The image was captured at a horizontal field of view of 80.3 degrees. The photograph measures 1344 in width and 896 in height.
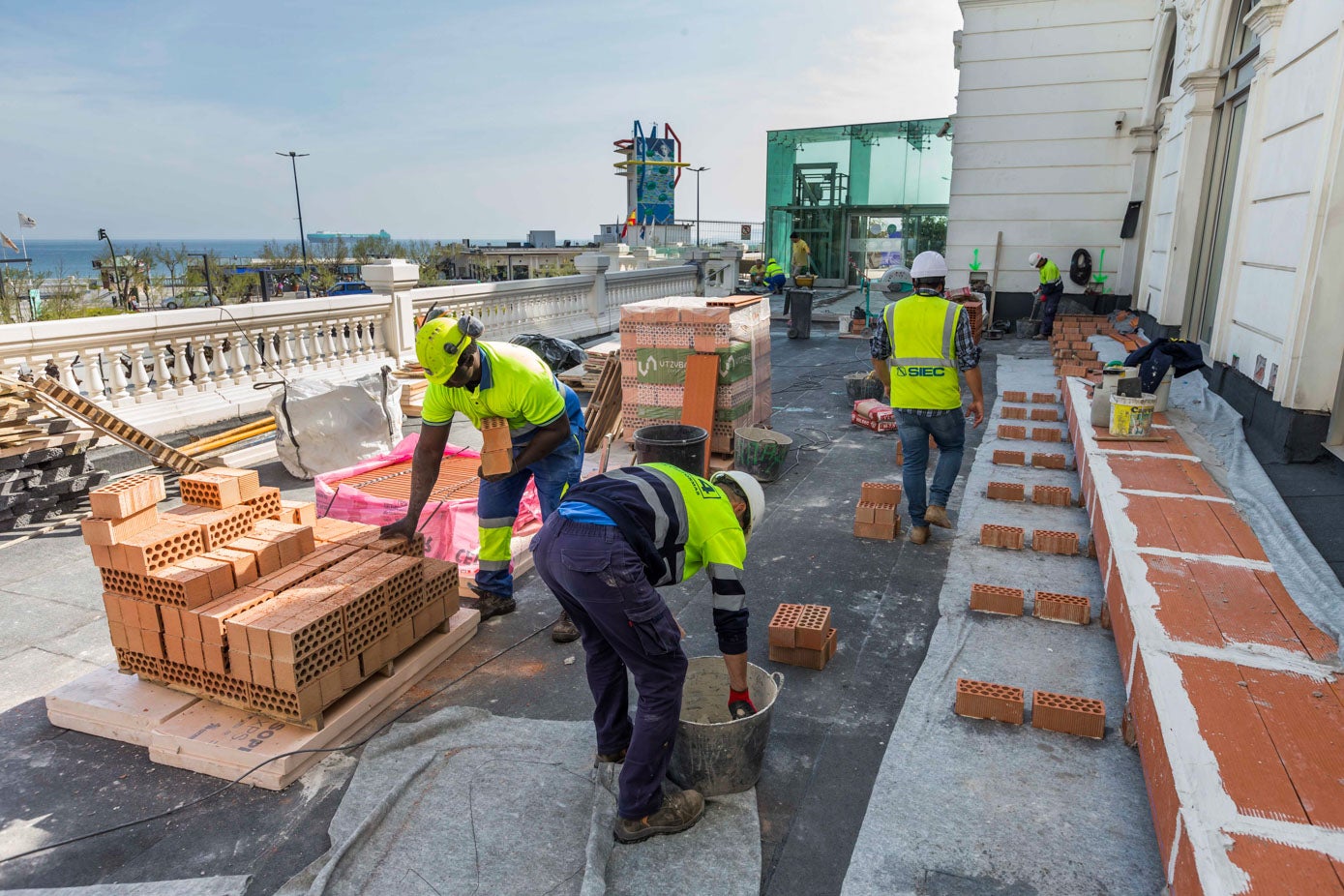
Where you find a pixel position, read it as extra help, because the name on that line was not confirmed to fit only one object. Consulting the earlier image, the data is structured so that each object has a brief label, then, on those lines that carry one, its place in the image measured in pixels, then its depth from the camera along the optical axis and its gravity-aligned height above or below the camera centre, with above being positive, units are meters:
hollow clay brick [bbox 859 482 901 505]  6.39 -1.81
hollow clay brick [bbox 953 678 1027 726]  3.76 -2.03
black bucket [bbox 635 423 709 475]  6.77 -1.52
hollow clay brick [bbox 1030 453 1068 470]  7.78 -1.90
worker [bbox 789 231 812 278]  22.94 +0.21
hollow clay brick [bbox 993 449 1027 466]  7.98 -1.91
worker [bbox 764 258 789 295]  20.11 -0.36
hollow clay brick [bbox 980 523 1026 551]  5.89 -1.98
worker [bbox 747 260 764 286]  26.34 -0.37
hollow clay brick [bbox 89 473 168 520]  3.71 -1.09
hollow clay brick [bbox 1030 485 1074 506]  6.71 -1.92
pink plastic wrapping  5.77 -1.87
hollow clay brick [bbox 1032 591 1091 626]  4.74 -2.01
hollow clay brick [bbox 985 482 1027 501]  6.93 -1.94
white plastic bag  7.64 -1.55
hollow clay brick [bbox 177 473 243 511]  4.24 -1.20
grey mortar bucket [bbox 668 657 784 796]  3.21 -1.96
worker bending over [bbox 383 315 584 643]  4.24 -0.87
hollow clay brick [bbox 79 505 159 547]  3.73 -1.24
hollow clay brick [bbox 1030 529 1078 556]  5.78 -1.98
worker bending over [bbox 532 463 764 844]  2.89 -1.15
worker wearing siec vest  5.89 -0.83
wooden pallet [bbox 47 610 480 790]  3.51 -2.10
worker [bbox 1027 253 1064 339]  15.77 -0.50
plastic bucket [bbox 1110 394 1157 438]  6.61 -1.23
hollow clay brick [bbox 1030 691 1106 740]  3.64 -2.03
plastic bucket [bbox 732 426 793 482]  7.64 -1.79
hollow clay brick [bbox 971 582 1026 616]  4.86 -2.01
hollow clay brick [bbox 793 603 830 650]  4.29 -1.94
